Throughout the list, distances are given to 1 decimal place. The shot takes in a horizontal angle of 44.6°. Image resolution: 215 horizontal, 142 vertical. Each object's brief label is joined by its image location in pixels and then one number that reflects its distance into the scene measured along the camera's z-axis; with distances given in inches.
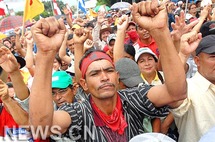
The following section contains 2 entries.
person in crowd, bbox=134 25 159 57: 122.8
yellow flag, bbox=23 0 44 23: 159.7
